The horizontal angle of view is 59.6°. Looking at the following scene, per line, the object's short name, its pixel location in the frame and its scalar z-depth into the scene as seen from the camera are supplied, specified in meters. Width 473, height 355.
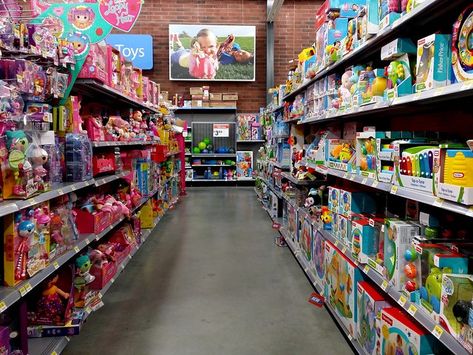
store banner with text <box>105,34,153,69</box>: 10.93
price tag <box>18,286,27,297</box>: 1.86
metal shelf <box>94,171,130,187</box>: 3.17
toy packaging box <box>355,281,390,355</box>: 2.12
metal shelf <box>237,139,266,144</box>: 11.41
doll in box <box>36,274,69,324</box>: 2.46
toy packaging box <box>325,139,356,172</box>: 2.89
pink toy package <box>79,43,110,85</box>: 2.98
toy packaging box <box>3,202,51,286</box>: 1.88
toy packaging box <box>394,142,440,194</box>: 1.67
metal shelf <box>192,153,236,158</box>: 11.09
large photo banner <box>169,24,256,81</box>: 11.05
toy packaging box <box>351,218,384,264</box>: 2.36
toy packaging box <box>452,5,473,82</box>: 1.50
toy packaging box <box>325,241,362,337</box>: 2.52
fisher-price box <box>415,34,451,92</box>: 1.66
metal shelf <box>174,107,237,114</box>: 10.95
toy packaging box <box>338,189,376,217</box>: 2.72
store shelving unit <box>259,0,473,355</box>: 1.56
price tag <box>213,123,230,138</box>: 11.23
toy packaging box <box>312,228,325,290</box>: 3.32
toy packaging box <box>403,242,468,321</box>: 1.62
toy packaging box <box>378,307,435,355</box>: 1.71
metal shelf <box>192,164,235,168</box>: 11.22
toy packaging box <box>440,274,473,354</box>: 1.45
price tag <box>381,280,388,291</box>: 2.04
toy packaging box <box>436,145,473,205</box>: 1.42
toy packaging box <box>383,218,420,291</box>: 1.94
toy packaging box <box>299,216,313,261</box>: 3.82
